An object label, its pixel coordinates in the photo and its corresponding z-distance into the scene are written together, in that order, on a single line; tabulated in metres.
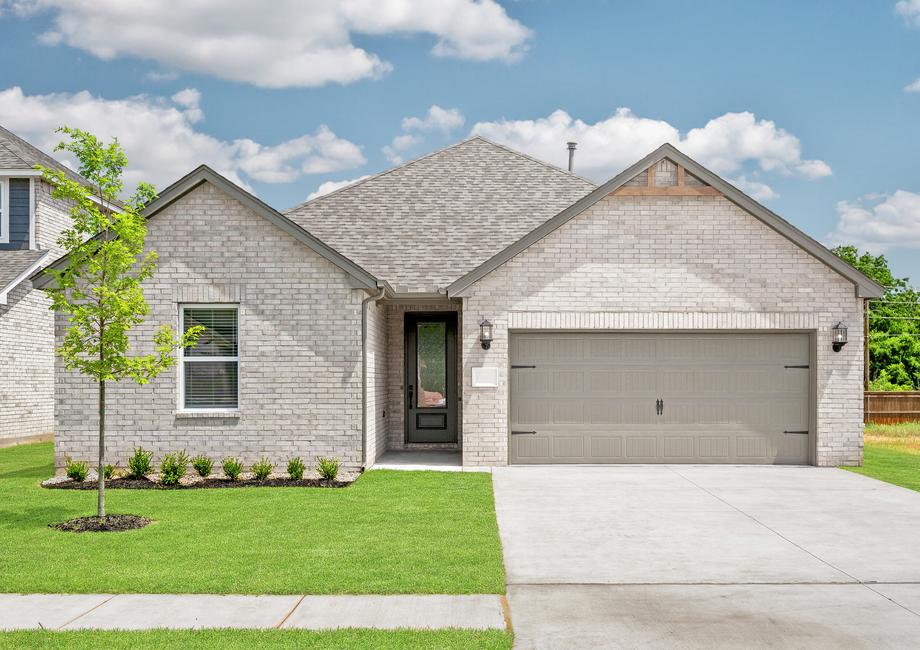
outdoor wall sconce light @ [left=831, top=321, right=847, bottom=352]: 14.98
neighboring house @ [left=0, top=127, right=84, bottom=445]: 20.50
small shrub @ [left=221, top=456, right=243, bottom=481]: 13.18
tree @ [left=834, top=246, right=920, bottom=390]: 52.62
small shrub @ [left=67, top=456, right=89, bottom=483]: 13.15
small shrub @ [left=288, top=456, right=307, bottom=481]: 13.20
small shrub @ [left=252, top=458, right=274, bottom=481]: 13.22
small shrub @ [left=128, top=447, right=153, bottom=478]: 13.48
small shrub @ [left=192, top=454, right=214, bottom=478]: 13.29
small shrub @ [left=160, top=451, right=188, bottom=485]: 12.86
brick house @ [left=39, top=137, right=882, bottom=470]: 15.03
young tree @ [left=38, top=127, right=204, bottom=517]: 9.76
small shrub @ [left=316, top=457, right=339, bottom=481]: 13.23
